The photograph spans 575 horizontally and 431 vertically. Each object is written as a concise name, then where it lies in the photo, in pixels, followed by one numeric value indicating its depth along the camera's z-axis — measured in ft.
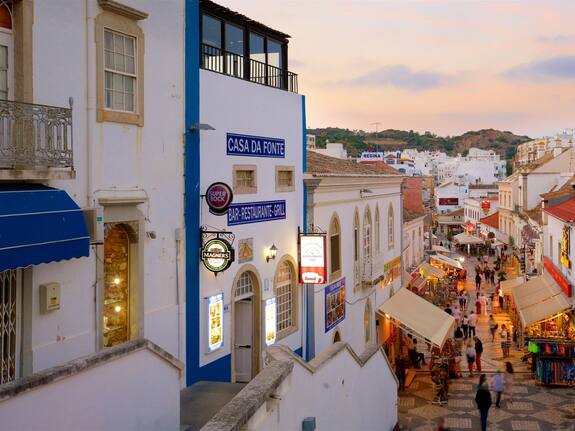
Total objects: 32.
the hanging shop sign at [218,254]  43.19
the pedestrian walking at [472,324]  100.20
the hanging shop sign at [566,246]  77.00
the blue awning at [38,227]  26.73
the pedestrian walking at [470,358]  79.61
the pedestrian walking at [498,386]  66.44
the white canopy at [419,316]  75.10
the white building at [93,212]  25.64
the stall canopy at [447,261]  142.75
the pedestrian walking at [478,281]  140.09
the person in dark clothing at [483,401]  57.31
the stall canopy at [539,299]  80.02
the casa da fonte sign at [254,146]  47.85
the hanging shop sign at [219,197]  43.01
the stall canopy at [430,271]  126.31
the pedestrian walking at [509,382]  69.77
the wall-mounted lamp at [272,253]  52.80
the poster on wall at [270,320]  52.60
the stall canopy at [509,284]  115.24
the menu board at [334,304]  63.93
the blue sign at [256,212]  47.96
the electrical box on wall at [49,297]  31.30
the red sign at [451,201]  322.75
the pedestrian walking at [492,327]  101.19
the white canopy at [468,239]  200.13
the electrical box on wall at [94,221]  32.75
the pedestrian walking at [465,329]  100.58
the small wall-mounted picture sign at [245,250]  48.85
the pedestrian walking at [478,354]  81.67
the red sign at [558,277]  77.97
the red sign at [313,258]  56.95
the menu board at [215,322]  44.93
